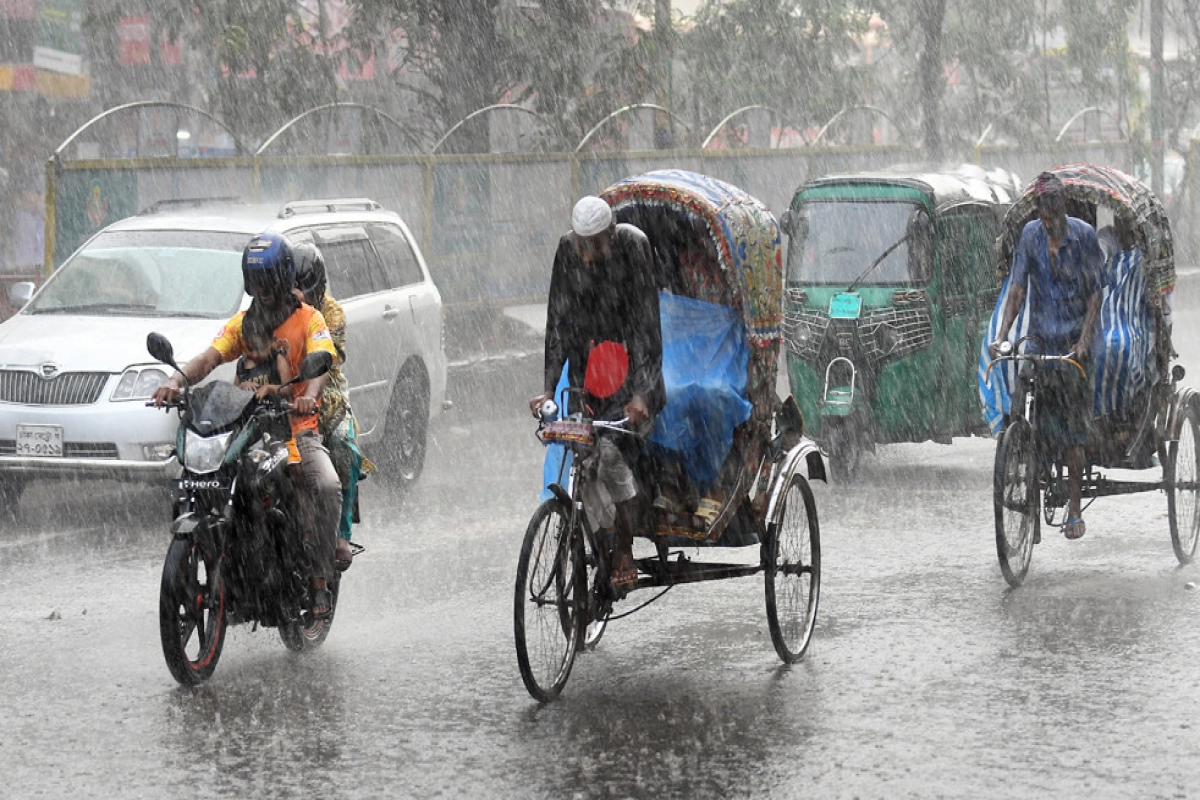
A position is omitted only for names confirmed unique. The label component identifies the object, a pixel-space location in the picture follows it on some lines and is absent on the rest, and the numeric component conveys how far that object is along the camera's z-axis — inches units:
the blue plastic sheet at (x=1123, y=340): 734.5
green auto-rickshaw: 973.2
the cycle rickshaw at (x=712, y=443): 536.7
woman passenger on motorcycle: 592.1
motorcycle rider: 559.2
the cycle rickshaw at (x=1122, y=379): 709.3
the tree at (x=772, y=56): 2245.3
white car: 811.4
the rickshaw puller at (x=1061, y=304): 710.5
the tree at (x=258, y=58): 1755.7
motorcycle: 527.5
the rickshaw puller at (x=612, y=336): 531.2
